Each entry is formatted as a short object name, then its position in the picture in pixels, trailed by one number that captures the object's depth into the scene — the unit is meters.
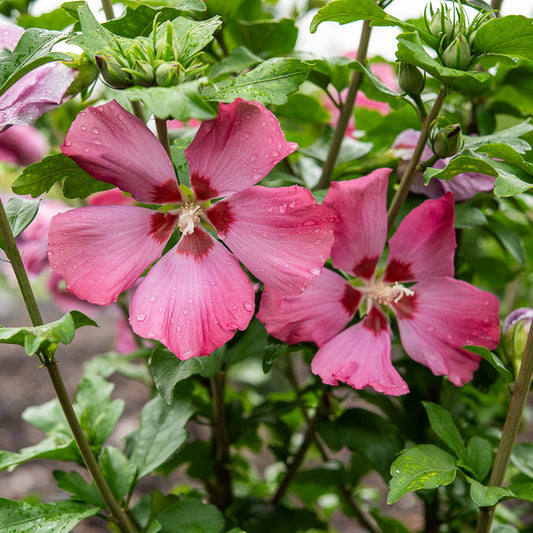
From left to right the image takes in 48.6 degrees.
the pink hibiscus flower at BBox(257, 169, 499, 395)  0.62
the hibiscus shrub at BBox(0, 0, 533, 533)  0.54
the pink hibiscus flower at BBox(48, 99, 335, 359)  0.53
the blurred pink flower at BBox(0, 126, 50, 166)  1.16
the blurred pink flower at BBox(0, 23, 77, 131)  0.57
